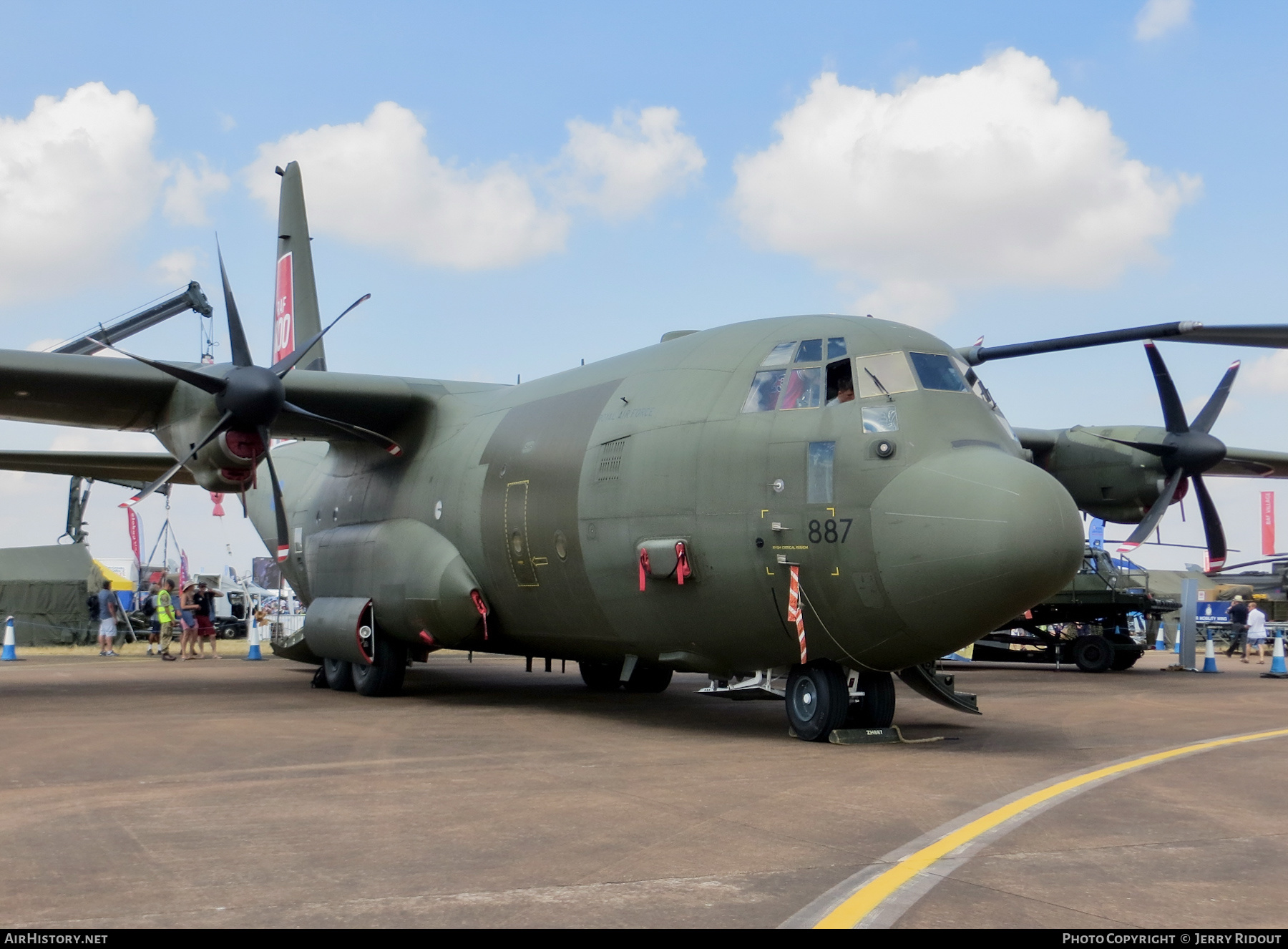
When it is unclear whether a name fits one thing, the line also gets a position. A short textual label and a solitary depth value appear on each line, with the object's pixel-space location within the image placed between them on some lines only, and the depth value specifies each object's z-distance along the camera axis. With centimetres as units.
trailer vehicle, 2464
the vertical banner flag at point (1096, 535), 2536
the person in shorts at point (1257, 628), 2647
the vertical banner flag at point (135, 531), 4094
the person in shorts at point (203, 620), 2598
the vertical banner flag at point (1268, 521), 5212
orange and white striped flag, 992
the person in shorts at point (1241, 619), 2859
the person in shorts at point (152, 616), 2872
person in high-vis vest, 2528
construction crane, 4506
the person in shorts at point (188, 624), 2472
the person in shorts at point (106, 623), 2603
